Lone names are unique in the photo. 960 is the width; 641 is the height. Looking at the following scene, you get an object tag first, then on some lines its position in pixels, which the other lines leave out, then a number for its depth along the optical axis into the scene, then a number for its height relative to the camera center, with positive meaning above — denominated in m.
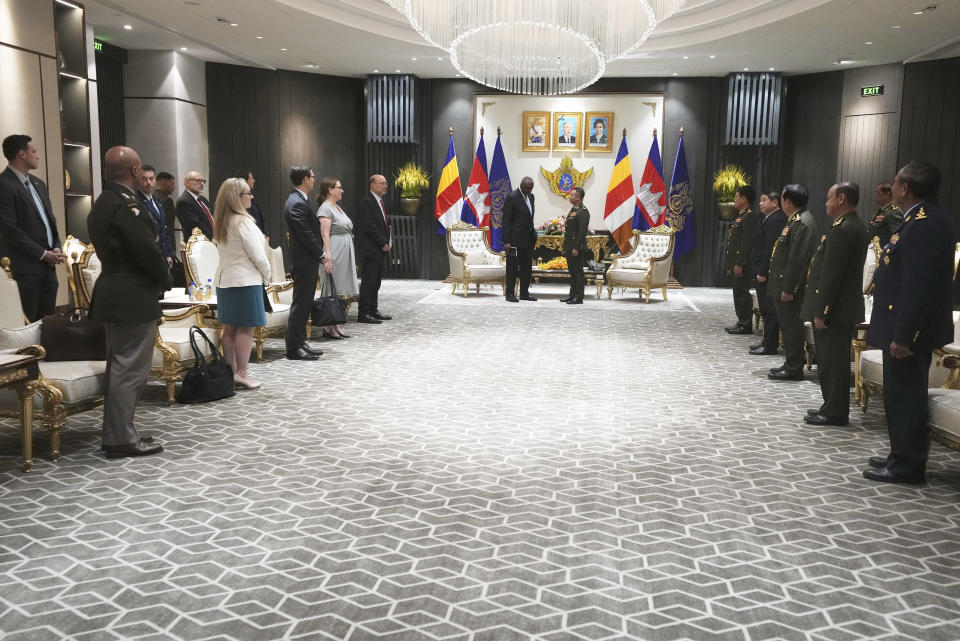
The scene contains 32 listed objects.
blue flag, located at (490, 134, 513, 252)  15.13 +0.64
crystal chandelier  7.35 +1.88
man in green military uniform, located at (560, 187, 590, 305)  11.95 -0.36
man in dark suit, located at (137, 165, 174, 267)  7.51 +0.07
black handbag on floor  5.52 -1.19
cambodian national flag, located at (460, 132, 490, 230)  15.00 +0.44
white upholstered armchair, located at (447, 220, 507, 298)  12.45 -0.67
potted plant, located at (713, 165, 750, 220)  14.30 +0.66
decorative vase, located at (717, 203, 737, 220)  14.38 +0.20
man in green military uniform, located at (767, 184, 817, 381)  6.03 -0.39
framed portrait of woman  15.04 +1.73
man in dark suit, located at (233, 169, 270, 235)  9.59 +0.04
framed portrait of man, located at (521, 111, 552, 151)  15.20 +1.74
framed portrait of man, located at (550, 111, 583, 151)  15.12 +1.73
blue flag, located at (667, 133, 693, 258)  14.69 +0.18
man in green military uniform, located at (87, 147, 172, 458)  4.11 -0.40
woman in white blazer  5.55 -0.33
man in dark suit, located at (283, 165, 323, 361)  7.02 -0.36
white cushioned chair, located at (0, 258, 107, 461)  4.22 -0.93
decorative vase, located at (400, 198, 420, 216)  15.20 +0.23
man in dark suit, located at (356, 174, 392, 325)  9.04 -0.17
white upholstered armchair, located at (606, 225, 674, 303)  12.23 -0.69
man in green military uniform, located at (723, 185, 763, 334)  8.72 -0.37
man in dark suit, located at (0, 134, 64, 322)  5.91 -0.14
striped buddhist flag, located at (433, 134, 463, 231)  14.95 +0.45
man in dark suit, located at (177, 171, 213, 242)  8.46 +0.06
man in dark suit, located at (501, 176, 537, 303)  11.77 -0.21
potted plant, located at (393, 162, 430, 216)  15.13 +0.63
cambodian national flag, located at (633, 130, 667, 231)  14.48 +0.47
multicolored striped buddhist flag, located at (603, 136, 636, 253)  14.51 +0.40
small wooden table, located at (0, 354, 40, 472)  3.92 -0.87
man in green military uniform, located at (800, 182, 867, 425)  4.95 -0.48
